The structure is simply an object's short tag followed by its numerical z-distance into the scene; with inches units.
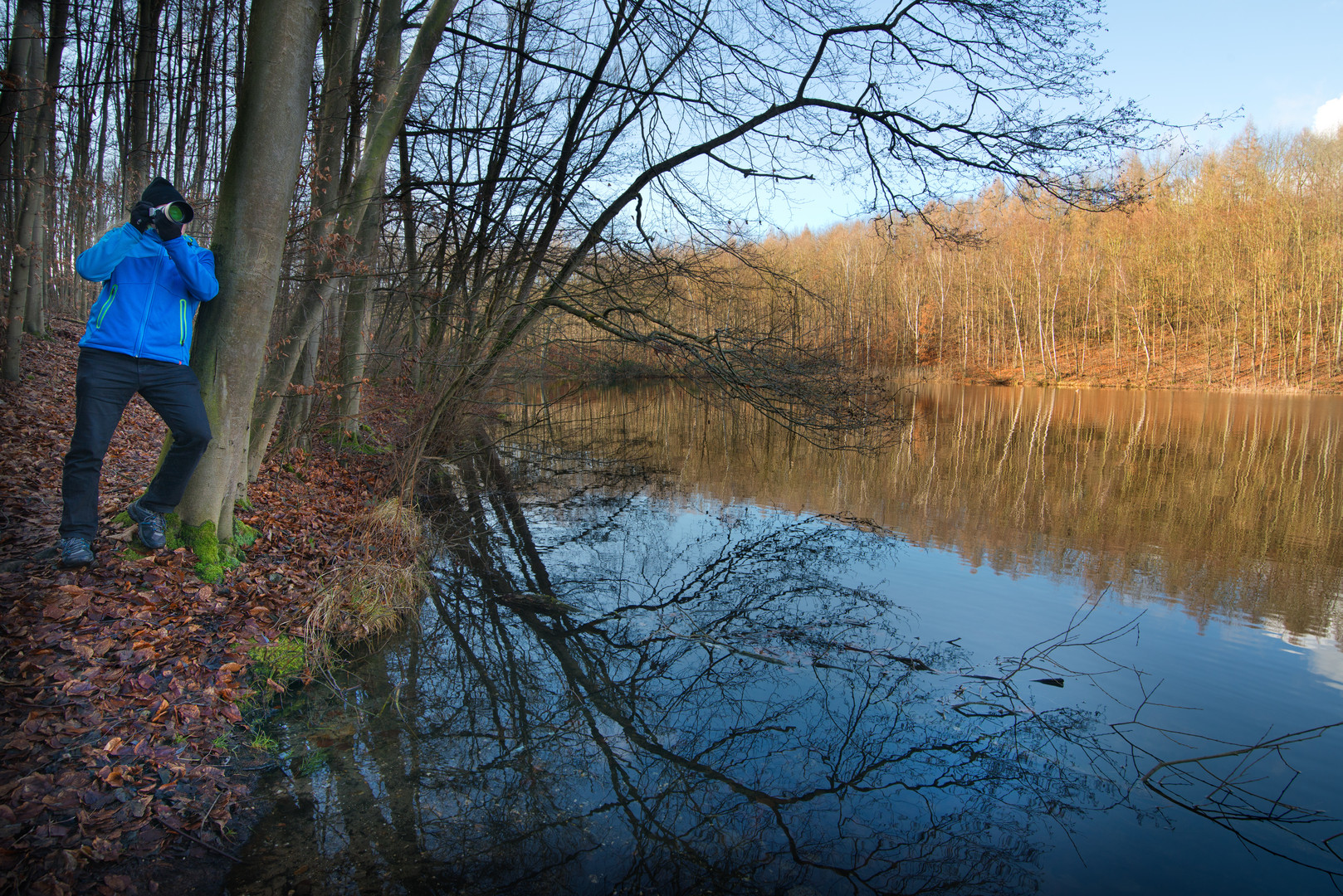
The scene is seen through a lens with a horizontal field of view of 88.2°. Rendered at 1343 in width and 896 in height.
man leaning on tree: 138.0
